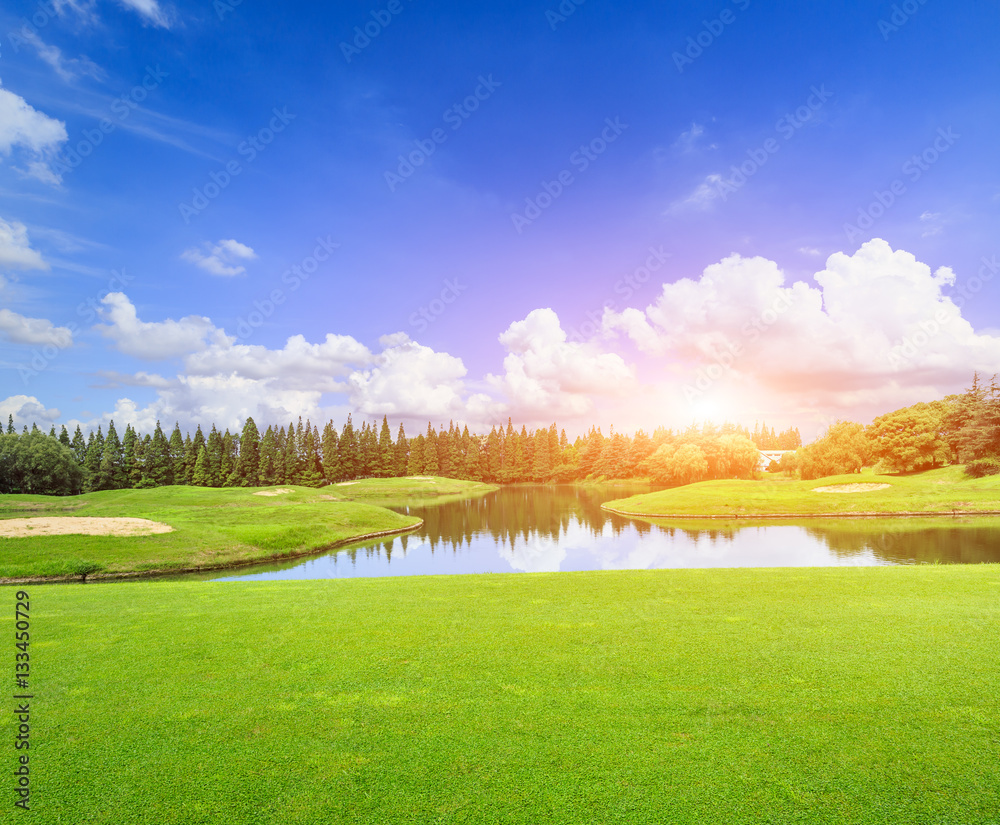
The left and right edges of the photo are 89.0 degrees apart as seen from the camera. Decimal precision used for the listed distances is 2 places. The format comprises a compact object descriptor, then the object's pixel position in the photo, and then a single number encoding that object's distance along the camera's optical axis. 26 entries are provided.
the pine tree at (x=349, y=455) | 111.44
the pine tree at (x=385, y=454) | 115.54
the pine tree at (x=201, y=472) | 94.19
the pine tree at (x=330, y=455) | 108.75
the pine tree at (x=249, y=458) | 97.62
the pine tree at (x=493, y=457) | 134.24
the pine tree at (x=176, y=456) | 94.50
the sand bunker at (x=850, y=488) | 58.47
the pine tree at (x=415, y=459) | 119.94
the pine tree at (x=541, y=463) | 134.50
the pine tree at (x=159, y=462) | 92.06
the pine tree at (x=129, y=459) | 89.81
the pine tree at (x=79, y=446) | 89.06
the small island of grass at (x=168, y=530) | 26.45
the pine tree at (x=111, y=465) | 87.06
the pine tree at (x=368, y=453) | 114.94
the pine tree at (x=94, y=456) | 86.31
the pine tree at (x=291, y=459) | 102.12
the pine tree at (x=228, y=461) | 96.94
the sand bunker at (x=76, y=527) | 28.09
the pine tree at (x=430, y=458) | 121.19
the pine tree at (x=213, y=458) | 96.38
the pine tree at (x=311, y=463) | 103.38
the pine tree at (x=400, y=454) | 118.12
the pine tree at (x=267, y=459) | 98.44
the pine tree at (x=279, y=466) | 100.06
